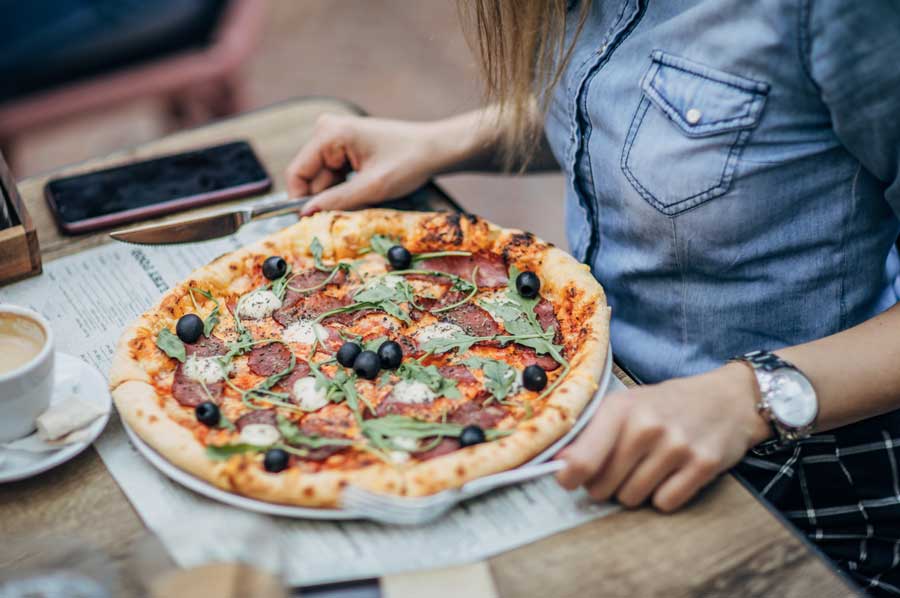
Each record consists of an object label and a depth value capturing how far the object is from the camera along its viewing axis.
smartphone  1.76
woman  1.17
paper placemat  0.94
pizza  1.17
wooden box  1.56
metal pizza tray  1.12
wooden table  1.08
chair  2.98
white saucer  1.20
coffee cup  1.17
